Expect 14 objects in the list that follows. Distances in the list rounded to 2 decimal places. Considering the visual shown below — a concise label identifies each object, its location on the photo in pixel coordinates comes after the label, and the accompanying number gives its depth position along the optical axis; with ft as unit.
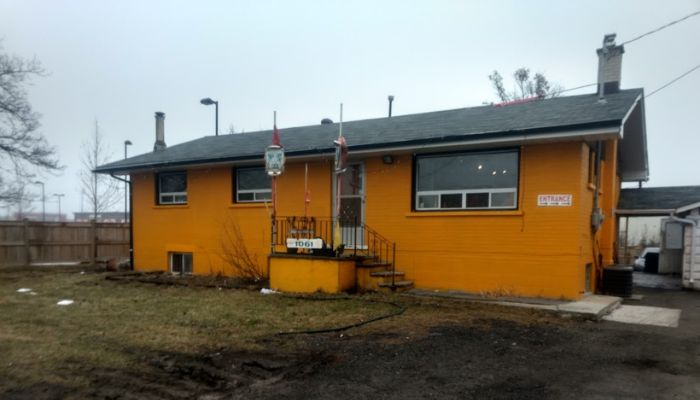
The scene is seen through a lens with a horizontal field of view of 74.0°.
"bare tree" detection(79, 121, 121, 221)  92.12
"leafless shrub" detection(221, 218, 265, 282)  40.45
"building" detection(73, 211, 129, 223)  192.48
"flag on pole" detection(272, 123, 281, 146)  34.37
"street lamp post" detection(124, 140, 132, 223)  83.20
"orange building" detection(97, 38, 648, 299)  29.25
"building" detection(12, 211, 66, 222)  115.71
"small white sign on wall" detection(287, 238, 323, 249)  32.42
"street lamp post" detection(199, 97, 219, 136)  67.21
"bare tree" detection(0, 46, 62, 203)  66.49
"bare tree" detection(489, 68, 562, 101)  95.80
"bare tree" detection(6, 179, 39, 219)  73.77
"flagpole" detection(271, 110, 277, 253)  34.47
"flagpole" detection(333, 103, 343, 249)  32.39
